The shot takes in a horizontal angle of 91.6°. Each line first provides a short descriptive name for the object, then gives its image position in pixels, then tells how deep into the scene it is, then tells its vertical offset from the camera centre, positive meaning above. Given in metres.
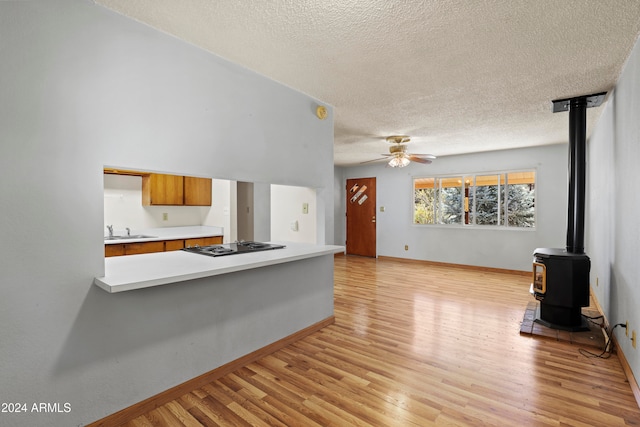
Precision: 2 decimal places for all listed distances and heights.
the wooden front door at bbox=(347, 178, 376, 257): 7.83 -0.12
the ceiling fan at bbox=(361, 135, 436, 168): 4.73 +0.88
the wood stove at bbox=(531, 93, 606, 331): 3.06 -0.50
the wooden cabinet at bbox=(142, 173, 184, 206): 4.41 +0.31
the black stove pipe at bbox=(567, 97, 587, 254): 3.18 +0.48
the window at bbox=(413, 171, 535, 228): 5.83 +0.25
